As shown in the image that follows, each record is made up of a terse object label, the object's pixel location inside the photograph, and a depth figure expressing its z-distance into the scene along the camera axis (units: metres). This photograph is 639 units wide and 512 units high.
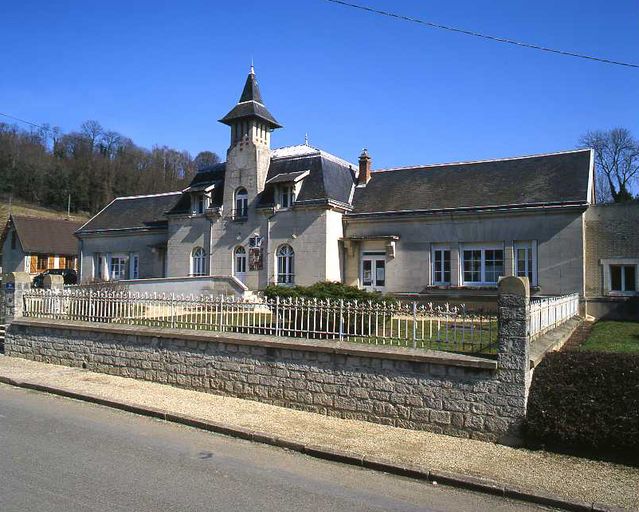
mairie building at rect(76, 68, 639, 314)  21.72
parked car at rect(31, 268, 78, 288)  38.52
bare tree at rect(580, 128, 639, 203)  50.06
